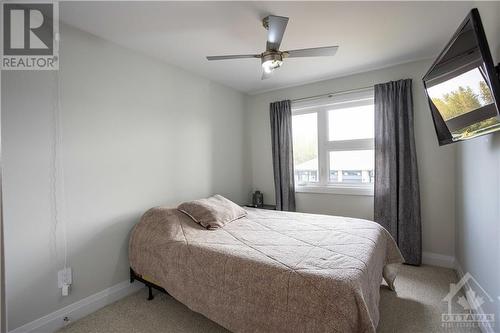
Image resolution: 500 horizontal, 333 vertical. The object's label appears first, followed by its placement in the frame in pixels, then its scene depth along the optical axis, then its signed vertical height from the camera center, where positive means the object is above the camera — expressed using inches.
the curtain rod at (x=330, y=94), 126.5 +42.9
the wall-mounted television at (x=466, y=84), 48.6 +20.8
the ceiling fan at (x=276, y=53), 73.9 +39.0
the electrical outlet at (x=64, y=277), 76.3 -35.5
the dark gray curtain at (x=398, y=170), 112.7 -2.2
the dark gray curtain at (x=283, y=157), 146.9 +6.9
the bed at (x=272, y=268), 50.7 -27.2
